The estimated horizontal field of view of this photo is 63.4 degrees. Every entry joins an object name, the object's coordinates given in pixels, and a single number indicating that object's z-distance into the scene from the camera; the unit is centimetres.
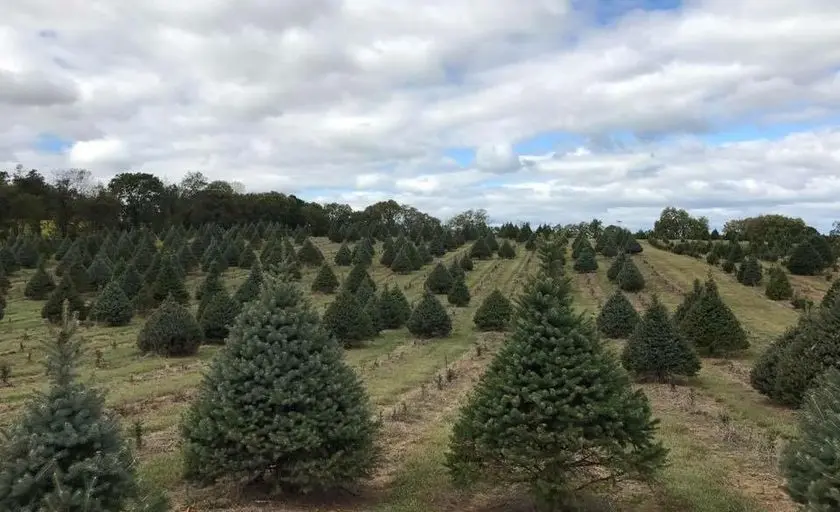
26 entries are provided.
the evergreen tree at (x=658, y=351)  1997
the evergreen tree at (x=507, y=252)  6712
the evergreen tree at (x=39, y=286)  4106
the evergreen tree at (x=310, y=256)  5697
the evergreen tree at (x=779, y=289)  4166
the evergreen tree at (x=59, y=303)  3347
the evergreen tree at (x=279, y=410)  840
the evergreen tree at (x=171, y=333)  2472
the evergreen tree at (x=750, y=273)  4734
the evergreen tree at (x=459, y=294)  4016
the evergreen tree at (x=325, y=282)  4466
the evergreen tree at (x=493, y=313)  3191
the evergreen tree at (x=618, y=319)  2947
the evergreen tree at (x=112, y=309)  3306
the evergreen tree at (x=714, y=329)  2434
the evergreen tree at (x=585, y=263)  5594
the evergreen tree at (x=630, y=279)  4634
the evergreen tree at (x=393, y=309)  3334
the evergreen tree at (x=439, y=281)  4419
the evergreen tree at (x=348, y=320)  2762
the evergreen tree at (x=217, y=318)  2809
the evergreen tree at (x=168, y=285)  3725
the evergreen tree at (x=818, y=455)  595
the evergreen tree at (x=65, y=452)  552
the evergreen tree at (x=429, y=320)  3017
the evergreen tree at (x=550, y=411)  777
